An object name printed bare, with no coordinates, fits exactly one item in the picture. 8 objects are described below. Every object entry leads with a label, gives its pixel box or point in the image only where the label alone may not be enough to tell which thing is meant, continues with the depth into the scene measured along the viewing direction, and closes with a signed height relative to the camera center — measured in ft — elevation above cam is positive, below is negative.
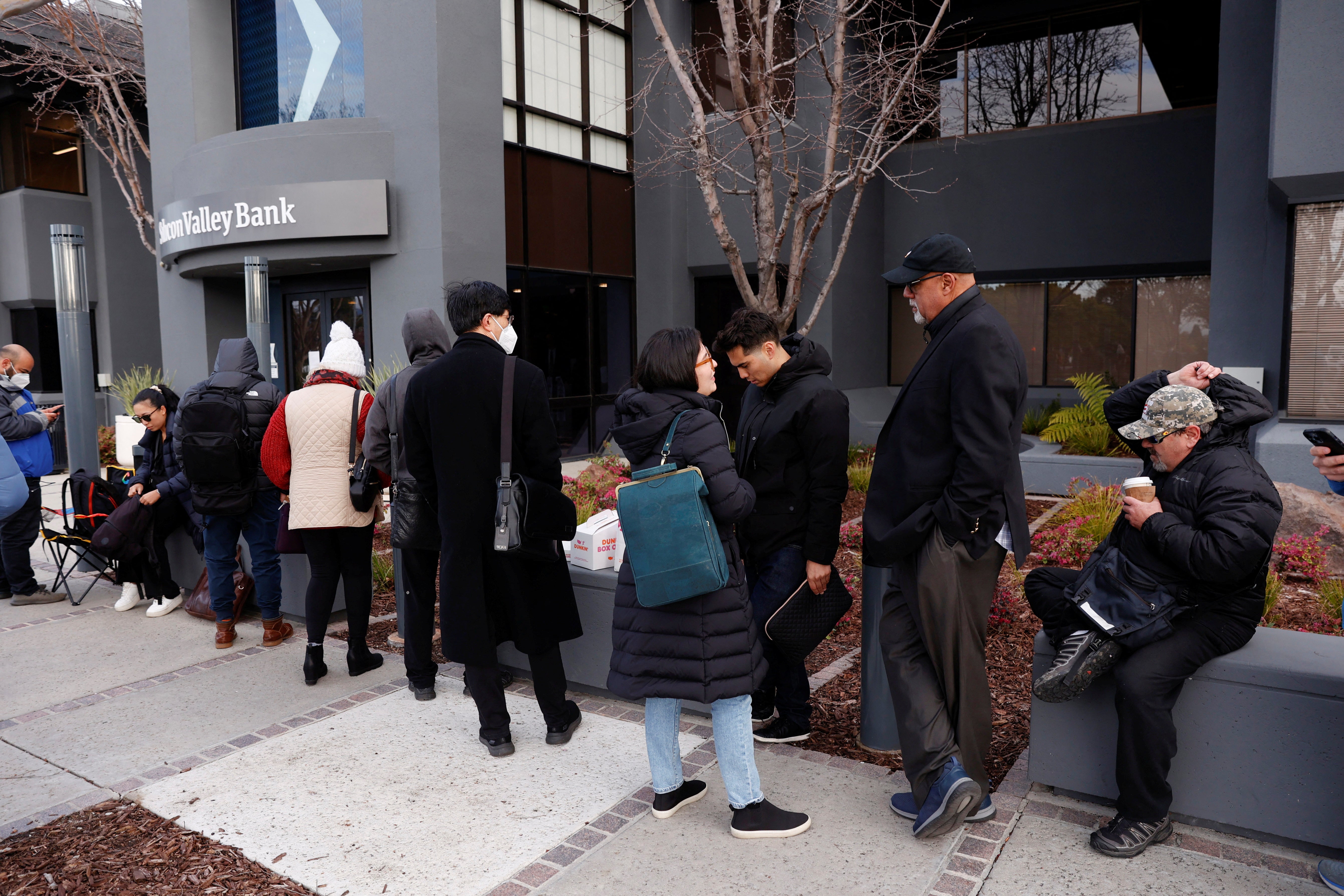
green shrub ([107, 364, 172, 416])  48.16 -0.98
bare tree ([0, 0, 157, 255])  52.85 +18.79
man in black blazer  10.44 -1.93
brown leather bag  20.66 -5.48
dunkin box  16.06 -3.29
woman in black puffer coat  10.80 -3.25
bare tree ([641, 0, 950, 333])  27.32 +9.47
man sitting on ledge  10.11 -2.66
